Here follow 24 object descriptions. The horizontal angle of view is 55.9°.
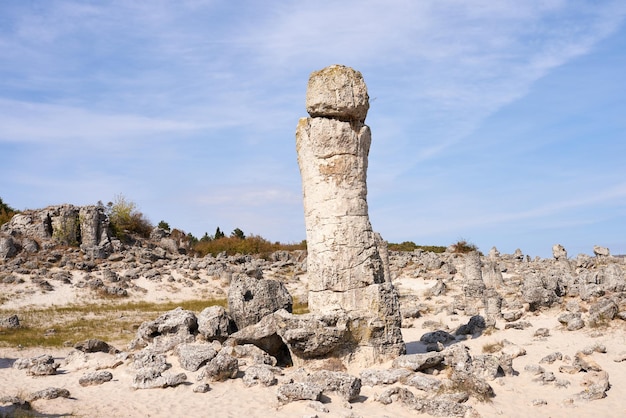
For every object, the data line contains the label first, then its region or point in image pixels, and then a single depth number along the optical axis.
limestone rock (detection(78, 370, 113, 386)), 11.57
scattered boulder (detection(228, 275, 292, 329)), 13.63
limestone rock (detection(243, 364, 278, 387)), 10.86
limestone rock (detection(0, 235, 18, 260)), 31.95
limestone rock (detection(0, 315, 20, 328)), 19.86
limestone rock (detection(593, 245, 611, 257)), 35.50
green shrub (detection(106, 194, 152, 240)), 40.97
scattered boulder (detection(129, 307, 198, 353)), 13.84
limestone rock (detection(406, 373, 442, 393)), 10.34
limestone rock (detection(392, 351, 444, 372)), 11.09
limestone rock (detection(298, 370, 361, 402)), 10.03
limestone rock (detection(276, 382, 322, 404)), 9.73
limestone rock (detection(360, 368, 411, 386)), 10.72
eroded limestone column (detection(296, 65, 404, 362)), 11.89
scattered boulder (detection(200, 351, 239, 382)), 11.03
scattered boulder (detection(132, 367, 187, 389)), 10.98
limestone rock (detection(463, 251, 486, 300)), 21.50
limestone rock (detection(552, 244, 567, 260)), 37.41
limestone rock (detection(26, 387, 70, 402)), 10.36
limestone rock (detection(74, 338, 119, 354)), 14.27
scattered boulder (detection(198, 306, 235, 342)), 13.64
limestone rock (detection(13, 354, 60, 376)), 12.49
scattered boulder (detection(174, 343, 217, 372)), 11.72
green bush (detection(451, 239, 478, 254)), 39.84
